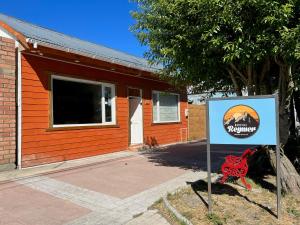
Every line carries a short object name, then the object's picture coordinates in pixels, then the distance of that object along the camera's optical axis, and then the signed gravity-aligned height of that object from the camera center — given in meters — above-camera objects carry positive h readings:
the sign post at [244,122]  3.67 -0.08
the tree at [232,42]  4.04 +1.38
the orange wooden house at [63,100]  6.41 +0.61
